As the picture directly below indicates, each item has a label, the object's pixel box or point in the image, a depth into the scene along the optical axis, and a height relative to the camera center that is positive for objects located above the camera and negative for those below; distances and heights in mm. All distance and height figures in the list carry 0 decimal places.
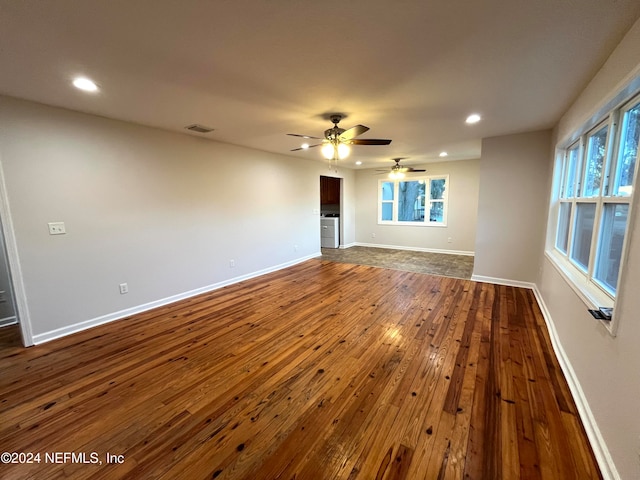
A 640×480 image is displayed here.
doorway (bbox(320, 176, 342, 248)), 7859 -198
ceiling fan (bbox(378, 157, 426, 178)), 6148 +787
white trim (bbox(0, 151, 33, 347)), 2510 -558
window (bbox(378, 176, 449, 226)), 7043 +96
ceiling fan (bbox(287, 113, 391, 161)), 2986 +735
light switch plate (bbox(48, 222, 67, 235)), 2797 -187
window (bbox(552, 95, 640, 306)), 1761 +14
